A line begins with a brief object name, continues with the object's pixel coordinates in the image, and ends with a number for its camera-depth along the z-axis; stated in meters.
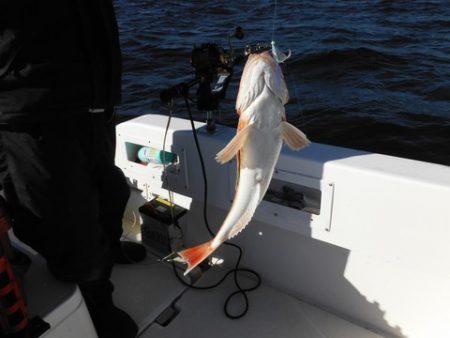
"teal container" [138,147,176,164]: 2.56
